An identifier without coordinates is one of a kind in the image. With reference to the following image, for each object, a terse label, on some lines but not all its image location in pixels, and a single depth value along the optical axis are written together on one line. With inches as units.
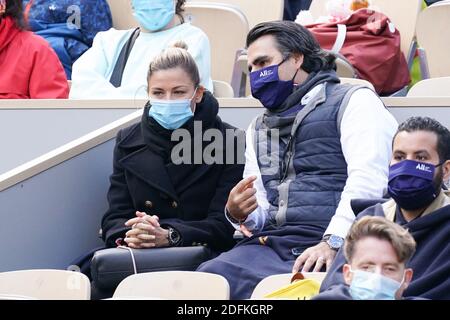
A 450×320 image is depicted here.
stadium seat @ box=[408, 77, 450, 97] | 476.2
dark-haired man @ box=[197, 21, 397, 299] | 367.6
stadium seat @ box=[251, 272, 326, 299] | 324.5
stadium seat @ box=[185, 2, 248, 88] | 569.9
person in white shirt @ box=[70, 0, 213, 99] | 509.7
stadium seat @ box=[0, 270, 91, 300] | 341.7
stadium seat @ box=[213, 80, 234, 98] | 514.5
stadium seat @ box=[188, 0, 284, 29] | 595.3
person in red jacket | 526.6
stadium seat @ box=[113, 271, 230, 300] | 326.6
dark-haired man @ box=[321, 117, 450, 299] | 306.8
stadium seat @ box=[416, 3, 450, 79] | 546.3
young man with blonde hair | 269.6
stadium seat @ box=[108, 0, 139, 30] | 627.8
